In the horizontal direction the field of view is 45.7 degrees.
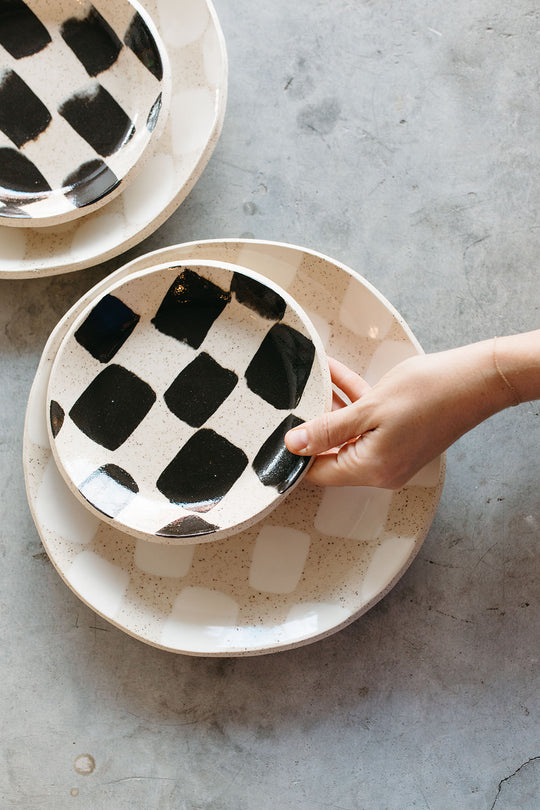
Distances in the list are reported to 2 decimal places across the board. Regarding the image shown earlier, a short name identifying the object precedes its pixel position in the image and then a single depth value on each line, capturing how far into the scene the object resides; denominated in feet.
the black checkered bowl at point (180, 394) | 3.40
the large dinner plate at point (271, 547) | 3.43
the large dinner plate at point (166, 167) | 3.60
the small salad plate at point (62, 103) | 3.71
